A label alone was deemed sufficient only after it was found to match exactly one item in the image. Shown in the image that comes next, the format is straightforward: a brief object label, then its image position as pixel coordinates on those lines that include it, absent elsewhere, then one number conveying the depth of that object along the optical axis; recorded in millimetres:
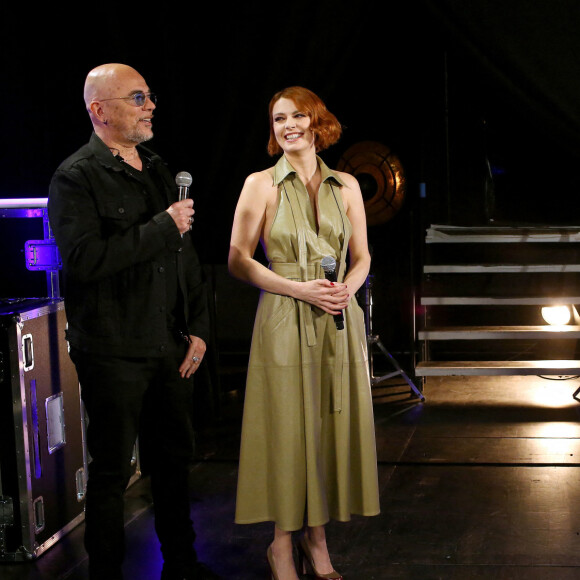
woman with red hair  2578
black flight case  3045
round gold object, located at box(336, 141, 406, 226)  6625
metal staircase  5668
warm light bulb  5949
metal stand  5566
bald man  2365
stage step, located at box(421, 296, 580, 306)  5684
